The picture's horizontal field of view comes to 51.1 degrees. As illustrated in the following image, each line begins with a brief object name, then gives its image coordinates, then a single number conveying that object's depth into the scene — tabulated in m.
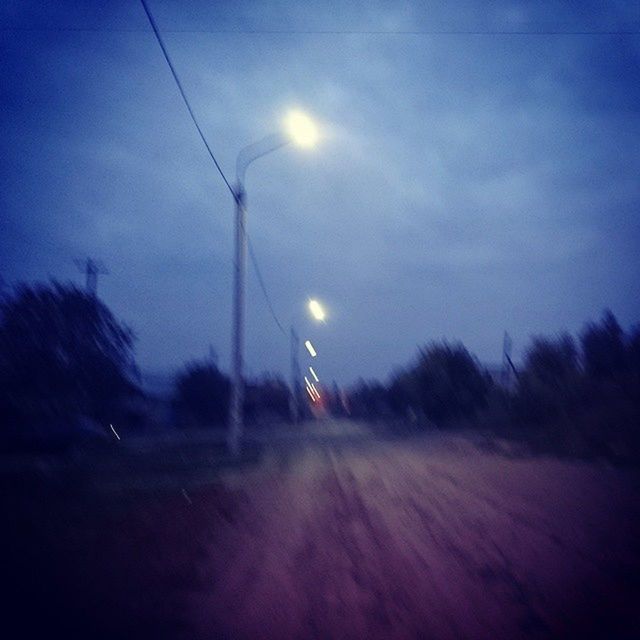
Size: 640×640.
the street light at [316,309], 43.44
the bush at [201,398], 58.34
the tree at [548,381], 36.50
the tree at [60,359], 29.27
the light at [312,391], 118.44
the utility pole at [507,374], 43.90
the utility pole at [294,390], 62.50
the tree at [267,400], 71.00
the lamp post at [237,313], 23.36
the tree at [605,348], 43.09
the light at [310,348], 77.50
